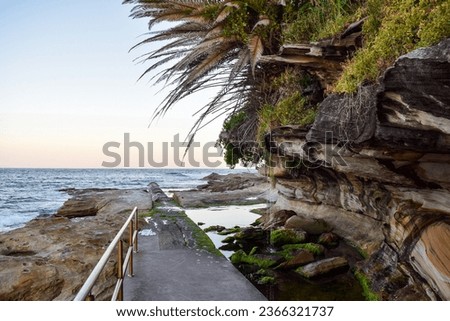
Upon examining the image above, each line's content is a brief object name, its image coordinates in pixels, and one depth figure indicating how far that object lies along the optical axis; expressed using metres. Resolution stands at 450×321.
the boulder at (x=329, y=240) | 7.25
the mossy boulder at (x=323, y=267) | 5.60
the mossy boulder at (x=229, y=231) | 9.09
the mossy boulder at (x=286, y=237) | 7.41
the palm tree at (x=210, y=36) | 6.05
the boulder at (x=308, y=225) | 7.96
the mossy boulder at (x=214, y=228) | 9.49
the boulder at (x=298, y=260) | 6.04
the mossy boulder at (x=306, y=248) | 6.77
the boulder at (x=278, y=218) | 8.89
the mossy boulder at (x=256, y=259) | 6.27
